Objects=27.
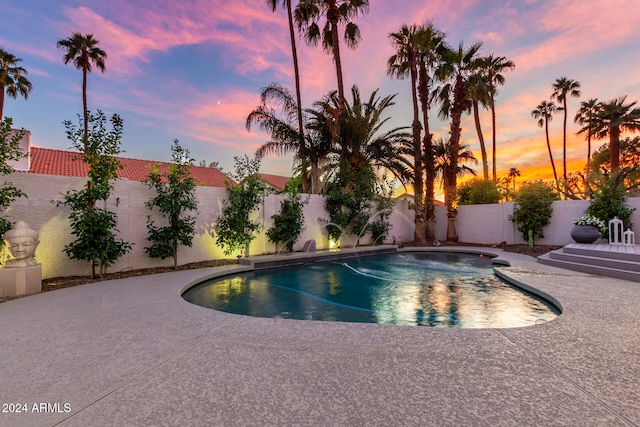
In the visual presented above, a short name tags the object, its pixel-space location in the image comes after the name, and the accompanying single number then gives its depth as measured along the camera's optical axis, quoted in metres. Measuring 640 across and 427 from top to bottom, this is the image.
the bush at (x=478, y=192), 15.98
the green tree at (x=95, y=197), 5.89
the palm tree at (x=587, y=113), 23.39
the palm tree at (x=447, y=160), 14.38
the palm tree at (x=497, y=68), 21.00
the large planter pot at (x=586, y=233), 8.81
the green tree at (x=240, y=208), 8.88
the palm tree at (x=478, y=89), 13.58
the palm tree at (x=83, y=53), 17.44
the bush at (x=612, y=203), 9.64
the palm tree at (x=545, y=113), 28.39
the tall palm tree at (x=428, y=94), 14.12
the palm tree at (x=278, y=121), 12.12
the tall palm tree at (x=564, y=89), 26.53
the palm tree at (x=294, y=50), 13.50
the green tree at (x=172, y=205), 7.28
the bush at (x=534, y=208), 11.93
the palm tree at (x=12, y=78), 16.38
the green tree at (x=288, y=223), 10.17
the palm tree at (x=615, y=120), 19.30
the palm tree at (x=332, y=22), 13.23
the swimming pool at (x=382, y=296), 4.04
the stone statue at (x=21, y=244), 4.88
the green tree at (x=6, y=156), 4.80
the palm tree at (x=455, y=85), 13.94
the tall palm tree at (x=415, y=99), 13.94
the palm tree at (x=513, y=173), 44.75
